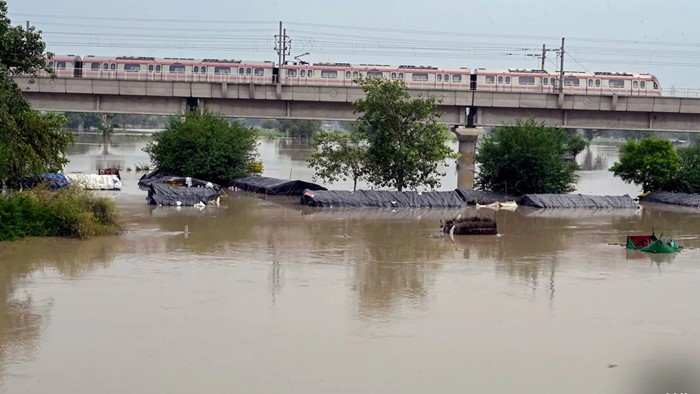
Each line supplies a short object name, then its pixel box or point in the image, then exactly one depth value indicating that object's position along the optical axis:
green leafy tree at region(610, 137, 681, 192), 49.56
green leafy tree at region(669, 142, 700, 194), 49.78
